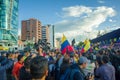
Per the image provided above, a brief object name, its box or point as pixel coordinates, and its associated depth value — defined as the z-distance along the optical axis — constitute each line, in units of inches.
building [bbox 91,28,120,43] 778.6
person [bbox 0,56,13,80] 52.7
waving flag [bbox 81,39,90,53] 260.3
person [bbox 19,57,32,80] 74.3
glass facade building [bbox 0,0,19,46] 1374.7
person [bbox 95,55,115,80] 87.1
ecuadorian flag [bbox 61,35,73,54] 170.5
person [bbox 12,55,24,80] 91.7
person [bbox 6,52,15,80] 83.4
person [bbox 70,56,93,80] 65.6
